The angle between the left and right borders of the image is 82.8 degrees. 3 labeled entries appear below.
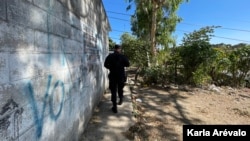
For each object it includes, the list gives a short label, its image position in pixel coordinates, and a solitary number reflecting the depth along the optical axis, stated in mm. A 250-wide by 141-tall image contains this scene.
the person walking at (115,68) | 3384
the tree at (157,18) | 10051
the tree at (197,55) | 5629
